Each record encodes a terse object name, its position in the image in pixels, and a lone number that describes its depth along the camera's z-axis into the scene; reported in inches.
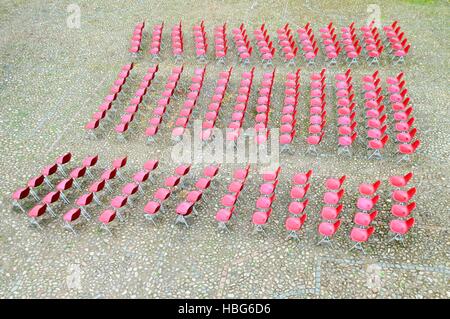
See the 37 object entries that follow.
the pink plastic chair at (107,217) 463.5
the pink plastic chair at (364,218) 451.4
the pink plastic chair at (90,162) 539.2
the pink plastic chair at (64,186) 504.4
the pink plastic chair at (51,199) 483.5
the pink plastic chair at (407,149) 538.0
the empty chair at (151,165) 527.8
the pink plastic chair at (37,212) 470.6
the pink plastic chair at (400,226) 441.4
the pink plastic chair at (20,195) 491.5
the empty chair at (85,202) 482.3
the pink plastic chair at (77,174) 521.7
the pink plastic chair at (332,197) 478.9
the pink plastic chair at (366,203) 465.6
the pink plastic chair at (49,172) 525.7
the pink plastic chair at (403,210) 457.4
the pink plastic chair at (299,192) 485.1
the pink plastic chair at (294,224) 449.4
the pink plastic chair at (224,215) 458.1
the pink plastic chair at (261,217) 457.1
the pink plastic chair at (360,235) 435.2
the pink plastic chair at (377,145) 547.2
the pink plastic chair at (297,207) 467.8
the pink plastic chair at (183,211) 469.1
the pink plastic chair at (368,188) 490.6
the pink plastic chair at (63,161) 544.1
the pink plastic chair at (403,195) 473.4
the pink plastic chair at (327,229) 440.8
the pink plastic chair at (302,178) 509.3
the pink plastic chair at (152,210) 473.7
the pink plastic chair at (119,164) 533.2
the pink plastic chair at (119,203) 479.6
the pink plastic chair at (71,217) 465.7
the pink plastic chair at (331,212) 460.5
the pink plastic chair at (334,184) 498.6
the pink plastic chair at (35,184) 508.4
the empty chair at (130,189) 497.7
